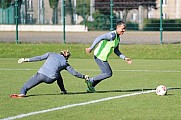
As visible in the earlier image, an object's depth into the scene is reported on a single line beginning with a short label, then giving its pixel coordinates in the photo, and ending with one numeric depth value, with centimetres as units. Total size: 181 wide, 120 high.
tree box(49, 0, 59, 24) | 4128
